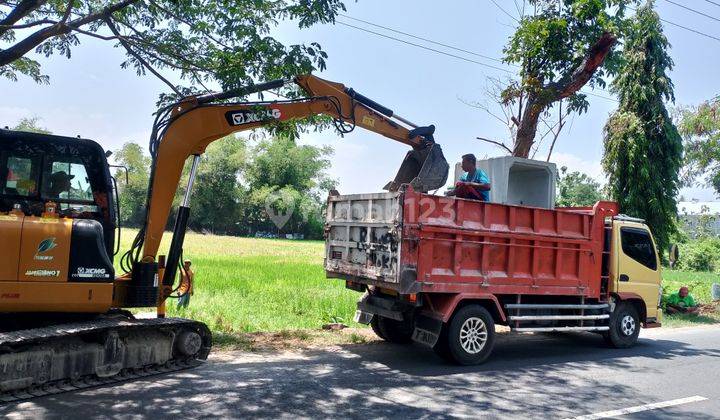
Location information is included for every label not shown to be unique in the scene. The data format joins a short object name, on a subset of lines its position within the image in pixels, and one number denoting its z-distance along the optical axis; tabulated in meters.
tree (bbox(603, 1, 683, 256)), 17.19
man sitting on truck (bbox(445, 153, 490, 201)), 9.23
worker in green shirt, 15.36
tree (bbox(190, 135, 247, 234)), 65.50
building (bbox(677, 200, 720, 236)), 43.84
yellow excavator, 6.09
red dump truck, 7.97
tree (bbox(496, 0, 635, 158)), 11.18
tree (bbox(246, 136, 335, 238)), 68.06
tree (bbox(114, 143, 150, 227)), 51.94
